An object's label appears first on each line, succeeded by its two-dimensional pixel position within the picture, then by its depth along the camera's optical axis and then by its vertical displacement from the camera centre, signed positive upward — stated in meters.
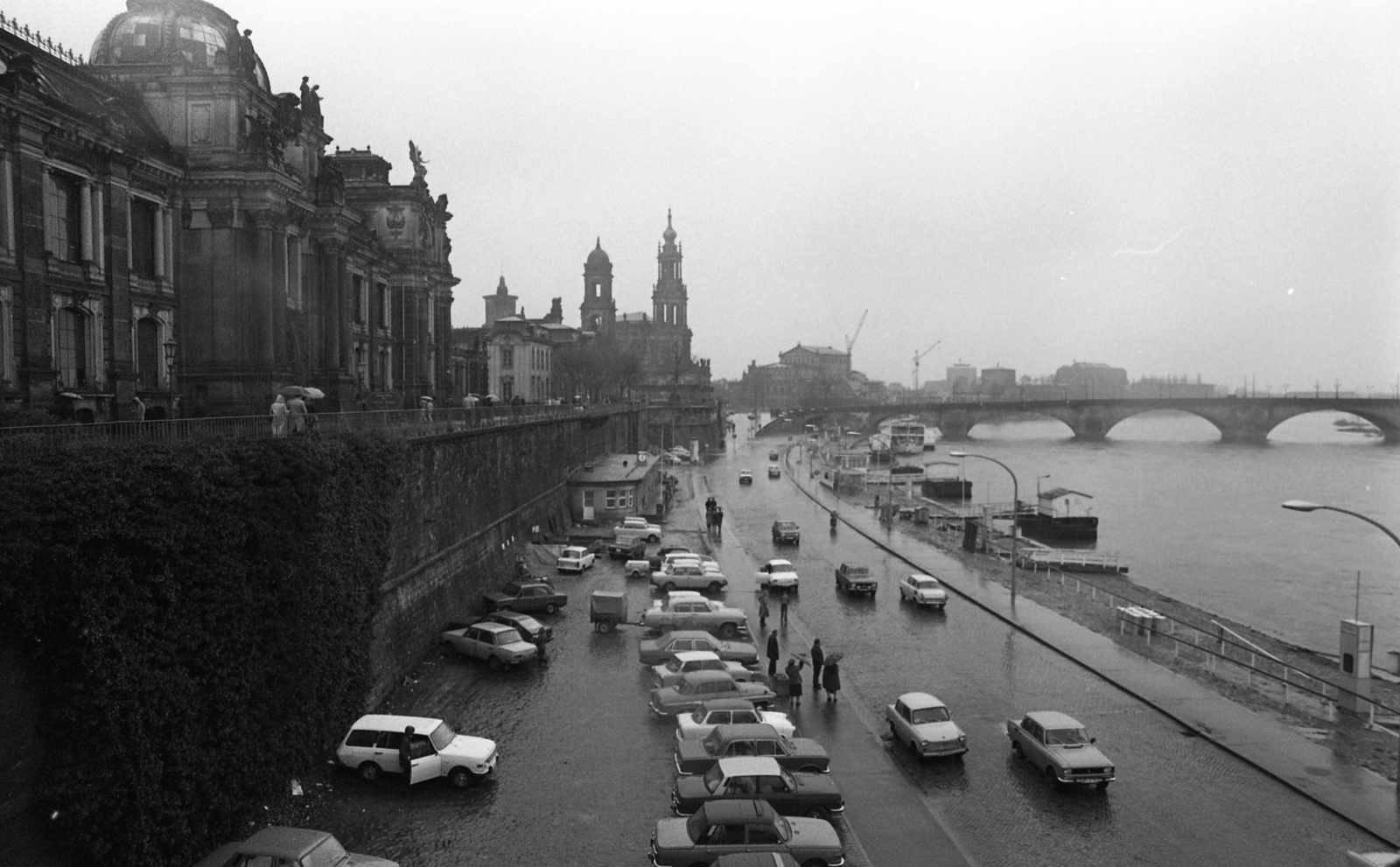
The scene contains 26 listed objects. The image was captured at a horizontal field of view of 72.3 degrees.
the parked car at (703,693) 22.36 -6.91
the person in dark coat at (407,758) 18.20 -6.86
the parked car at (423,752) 18.30 -6.84
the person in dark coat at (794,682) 22.59 -6.70
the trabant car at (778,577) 37.50 -7.04
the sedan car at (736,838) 14.51 -6.79
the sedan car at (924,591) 34.16 -6.95
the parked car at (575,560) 40.94 -6.99
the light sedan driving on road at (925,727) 19.41 -6.83
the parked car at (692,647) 25.98 -6.88
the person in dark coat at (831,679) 23.00 -6.73
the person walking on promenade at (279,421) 19.58 -0.51
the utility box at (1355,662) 23.90 -6.79
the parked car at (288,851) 13.41 -6.44
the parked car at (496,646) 26.20 -6.90
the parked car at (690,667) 23.86 -6.78
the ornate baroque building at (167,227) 24.44 +5.23
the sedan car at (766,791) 16.48 -6.81
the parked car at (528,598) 32.62 -6.93
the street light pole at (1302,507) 17.38 -1.95
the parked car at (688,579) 36.16 -6.88
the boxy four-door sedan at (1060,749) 18.00 -6.79
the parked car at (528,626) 27.61 -6.73
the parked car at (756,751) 18.22 -6.76
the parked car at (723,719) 20.00 -6.78
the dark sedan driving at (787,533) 50.78 -7.19
